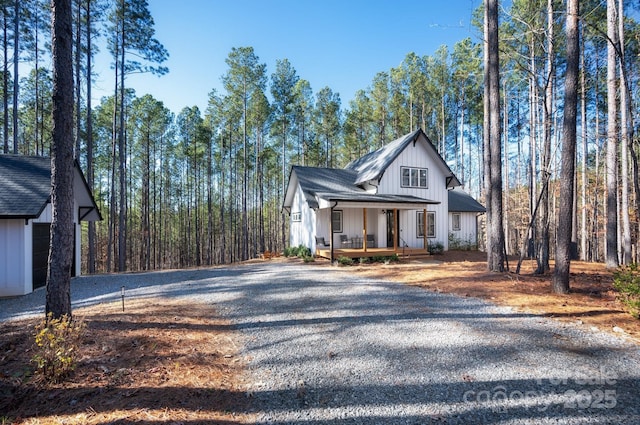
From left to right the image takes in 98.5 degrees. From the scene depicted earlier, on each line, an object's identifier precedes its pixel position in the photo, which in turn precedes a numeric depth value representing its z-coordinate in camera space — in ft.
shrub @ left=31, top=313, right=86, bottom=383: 10.59
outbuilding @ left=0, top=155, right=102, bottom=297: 26.66
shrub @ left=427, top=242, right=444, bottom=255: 53.80
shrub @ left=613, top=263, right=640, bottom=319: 16.03
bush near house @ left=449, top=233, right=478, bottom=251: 63.62
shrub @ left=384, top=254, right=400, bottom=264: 44.79
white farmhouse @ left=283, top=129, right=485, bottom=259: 51.19
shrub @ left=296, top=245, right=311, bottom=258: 50.20
